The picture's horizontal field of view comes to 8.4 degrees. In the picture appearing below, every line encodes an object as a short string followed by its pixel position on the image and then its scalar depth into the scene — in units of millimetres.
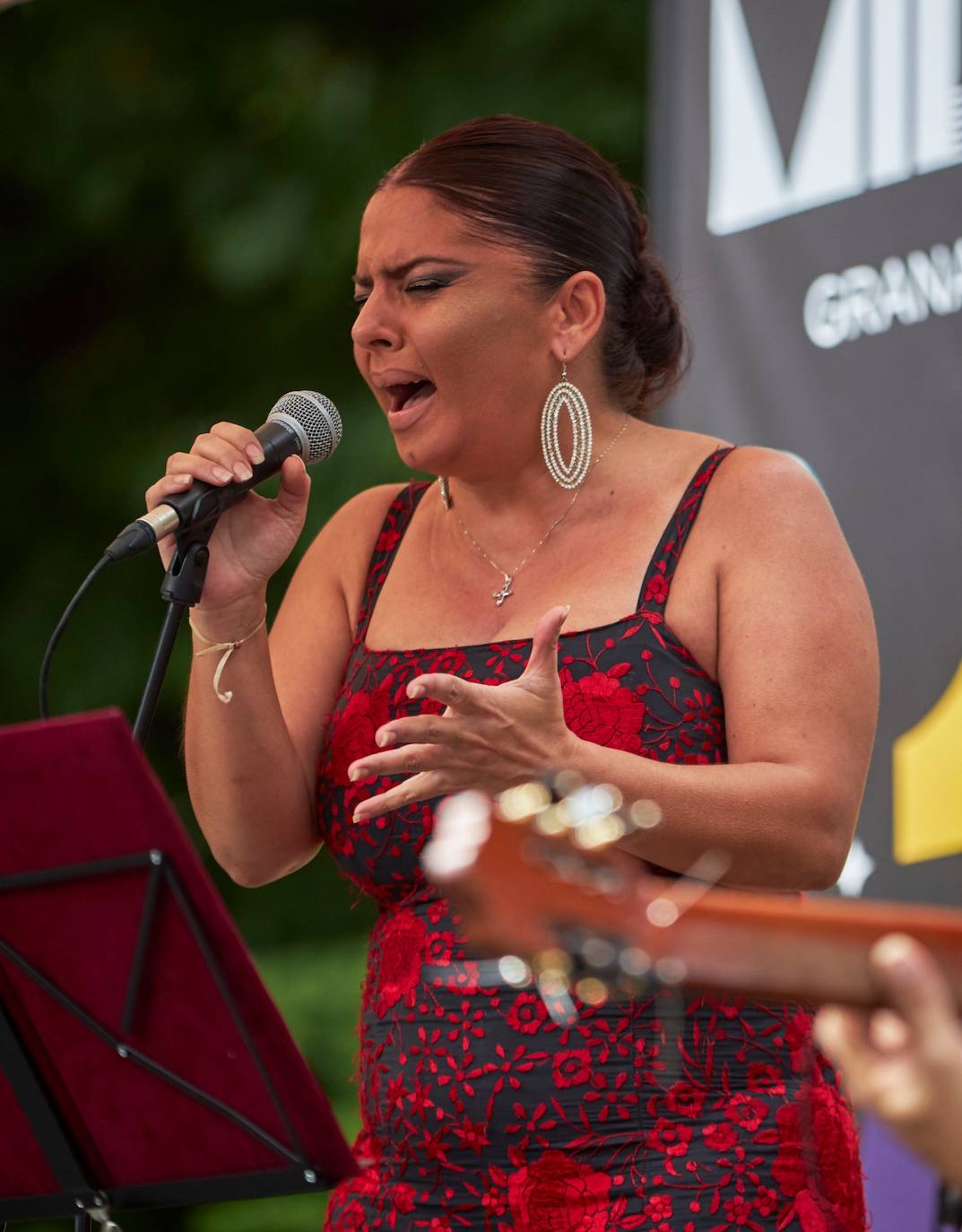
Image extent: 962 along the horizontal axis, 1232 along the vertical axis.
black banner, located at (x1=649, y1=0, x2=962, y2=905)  5057
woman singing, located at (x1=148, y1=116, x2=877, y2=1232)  4607
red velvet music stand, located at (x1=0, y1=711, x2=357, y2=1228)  4427
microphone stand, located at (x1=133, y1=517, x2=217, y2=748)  4668
